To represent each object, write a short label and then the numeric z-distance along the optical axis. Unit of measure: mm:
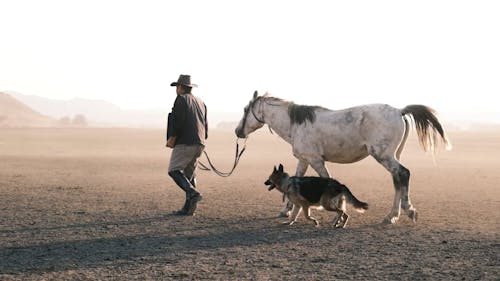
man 9406
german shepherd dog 8273
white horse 8727
